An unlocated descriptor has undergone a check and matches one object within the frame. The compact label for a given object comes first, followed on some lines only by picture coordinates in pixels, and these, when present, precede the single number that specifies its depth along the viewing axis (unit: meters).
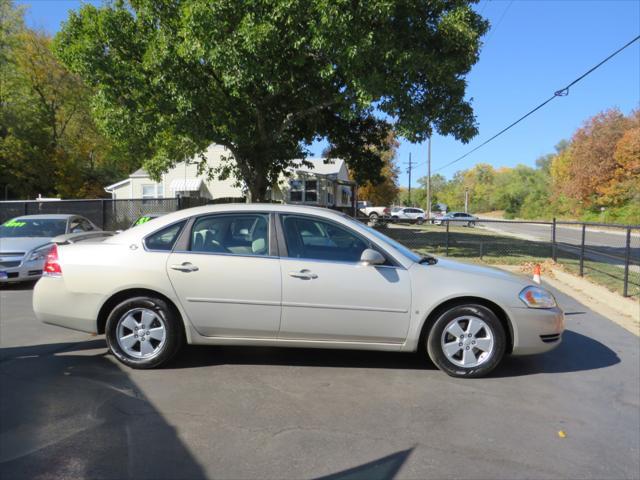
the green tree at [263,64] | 13.16
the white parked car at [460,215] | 48.33
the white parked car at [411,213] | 51.56
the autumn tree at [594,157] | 52.72
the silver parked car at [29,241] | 9.62
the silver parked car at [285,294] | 4.73
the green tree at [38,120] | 36.25
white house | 32.00
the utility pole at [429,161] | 51.03
